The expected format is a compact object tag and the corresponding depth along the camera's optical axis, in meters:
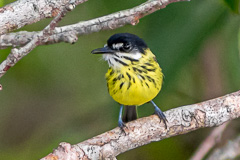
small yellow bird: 5.07
